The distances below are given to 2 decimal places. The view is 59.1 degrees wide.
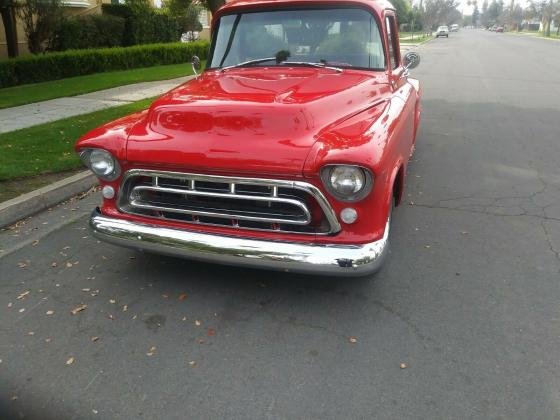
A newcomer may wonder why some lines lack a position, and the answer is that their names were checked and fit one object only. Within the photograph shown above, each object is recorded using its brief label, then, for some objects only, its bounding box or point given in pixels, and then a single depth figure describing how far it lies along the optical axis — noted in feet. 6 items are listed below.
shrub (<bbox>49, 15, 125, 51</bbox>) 52.42
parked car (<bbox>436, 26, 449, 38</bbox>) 196.65
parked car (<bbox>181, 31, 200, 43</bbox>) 75.97
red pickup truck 8.99
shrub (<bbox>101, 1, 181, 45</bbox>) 61.16
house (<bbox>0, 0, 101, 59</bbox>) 51.26
